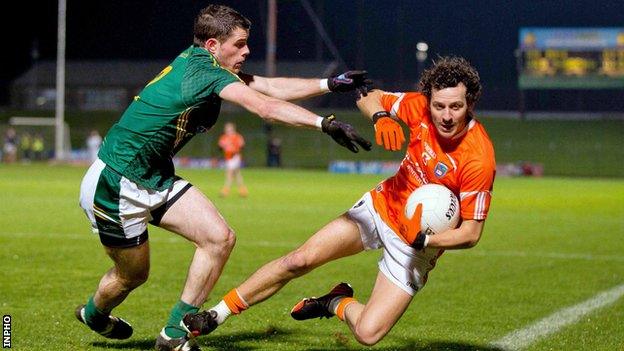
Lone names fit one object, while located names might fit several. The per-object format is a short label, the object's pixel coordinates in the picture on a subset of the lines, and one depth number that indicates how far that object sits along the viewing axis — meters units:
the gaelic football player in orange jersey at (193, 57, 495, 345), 6.01
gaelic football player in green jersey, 6.29
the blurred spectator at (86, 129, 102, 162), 45.94
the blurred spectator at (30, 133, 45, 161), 49.97
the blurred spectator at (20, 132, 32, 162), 50.94
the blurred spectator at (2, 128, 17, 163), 48.50
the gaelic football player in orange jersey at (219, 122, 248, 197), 25.44
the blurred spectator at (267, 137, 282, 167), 47.35
